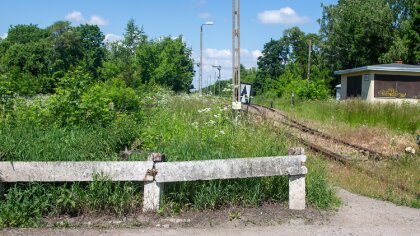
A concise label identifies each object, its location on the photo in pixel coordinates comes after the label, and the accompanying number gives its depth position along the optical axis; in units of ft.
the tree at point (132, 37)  287.89
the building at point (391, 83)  97.14
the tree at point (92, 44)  288.30
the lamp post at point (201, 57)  138.31
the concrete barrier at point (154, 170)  16.56
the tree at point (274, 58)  314.76
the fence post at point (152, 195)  16.85
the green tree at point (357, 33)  173.06
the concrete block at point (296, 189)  17.74
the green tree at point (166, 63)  213.44
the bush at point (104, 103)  25.11
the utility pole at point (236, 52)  35.54
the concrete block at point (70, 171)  16.48
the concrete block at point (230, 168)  16.88
